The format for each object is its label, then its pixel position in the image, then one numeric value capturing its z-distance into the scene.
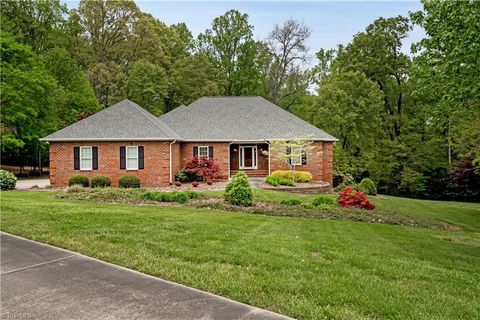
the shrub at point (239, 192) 13.46
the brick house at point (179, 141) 20.78
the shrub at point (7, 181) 18.45
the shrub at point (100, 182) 19.66
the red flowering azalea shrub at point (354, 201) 14.77
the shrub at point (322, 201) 14.24
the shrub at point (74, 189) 15.63
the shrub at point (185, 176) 22.33
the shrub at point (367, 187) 21.69
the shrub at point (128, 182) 19.67
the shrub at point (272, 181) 20.22
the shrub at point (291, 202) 14.21
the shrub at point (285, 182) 20.56
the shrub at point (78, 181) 19.73
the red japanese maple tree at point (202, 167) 22.35
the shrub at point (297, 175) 22.09
